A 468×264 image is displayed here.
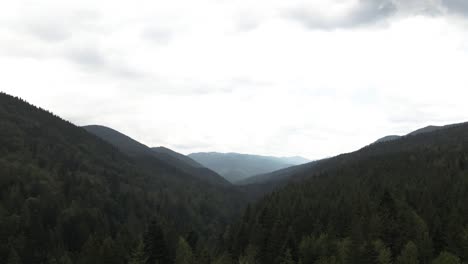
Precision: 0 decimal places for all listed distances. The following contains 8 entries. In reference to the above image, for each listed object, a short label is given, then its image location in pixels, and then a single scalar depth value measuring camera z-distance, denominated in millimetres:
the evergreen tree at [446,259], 67169
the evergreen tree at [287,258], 81400
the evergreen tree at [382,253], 71744
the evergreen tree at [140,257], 70000
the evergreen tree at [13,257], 108750
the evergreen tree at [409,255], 73062
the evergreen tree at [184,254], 86781
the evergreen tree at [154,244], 70062
